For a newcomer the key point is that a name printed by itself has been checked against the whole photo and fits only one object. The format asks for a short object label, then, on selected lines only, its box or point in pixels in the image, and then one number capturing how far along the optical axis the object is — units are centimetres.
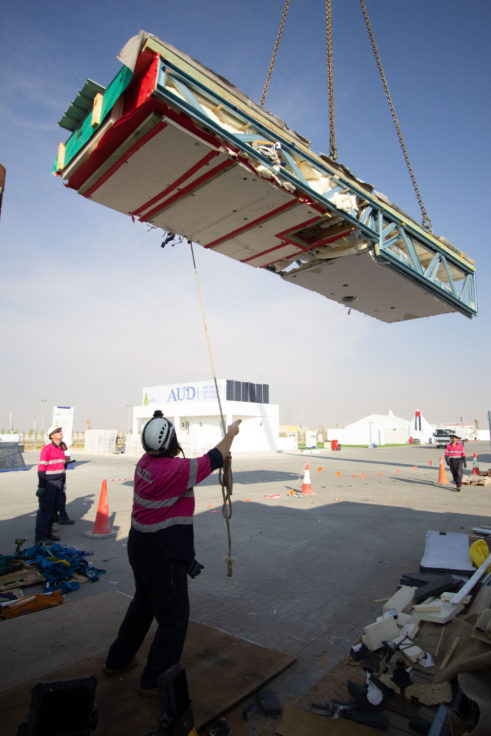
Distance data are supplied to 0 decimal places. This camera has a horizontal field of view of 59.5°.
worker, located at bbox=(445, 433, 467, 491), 1290
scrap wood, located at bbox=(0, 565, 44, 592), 504
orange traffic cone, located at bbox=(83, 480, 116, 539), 746
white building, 3703
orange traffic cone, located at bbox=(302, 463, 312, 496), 1226
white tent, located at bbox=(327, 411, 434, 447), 6812
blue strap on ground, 514
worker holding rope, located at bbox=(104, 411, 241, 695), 281
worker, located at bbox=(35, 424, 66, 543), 697
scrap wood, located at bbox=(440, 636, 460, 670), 311
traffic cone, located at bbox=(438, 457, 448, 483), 1505
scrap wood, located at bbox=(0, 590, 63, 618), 429
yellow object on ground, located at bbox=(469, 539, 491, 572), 486
